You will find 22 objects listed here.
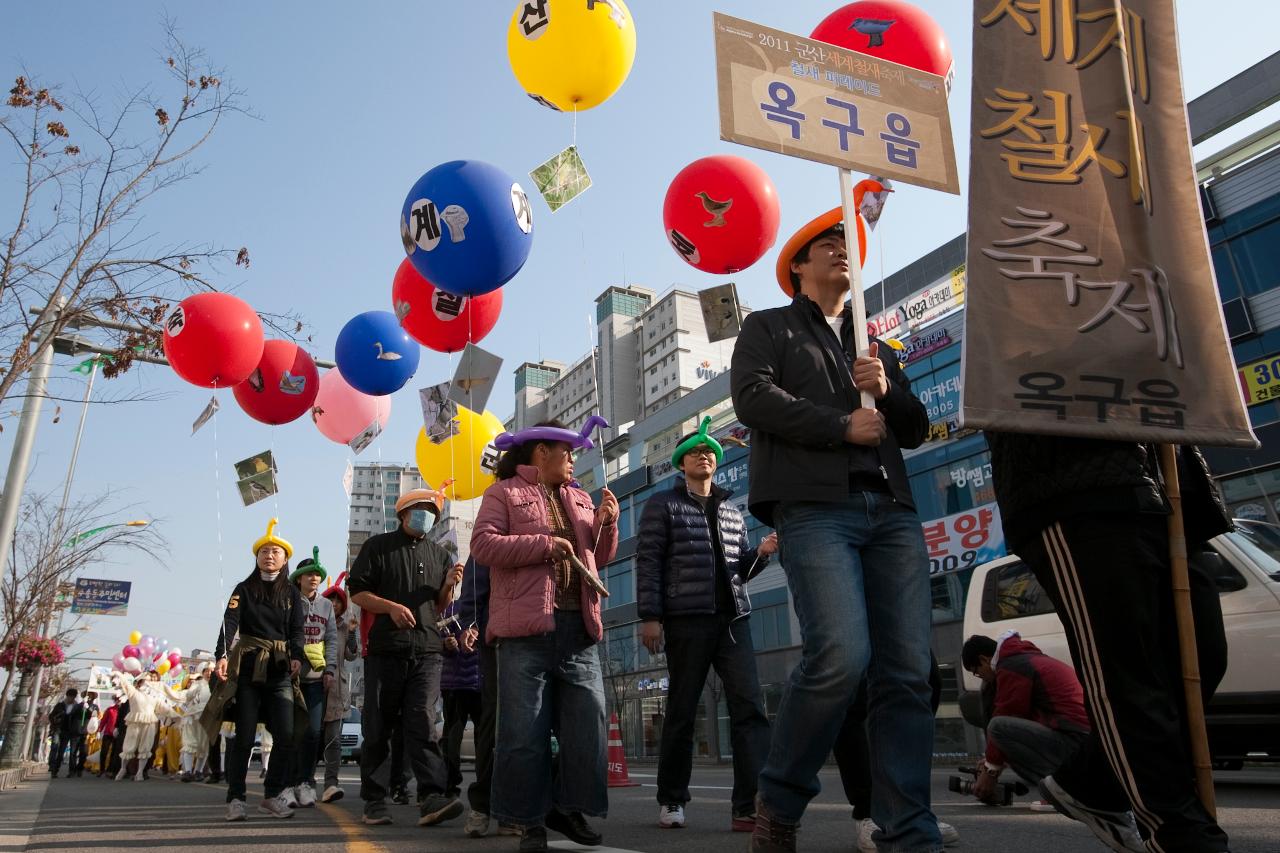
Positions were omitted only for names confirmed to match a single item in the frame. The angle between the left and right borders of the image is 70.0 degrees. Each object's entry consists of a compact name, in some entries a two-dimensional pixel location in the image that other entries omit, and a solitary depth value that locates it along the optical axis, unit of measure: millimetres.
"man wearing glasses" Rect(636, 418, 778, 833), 4555
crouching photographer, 4191
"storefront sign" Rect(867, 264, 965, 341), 29203
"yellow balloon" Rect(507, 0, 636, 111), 7688
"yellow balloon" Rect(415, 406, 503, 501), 9852
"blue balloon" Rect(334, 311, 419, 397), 9641
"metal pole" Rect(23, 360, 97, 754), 16891
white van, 5770
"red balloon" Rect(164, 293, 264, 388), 7996
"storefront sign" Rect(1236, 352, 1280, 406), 18766
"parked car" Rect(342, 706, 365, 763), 23052
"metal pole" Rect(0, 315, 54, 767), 8086
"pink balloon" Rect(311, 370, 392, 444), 10719
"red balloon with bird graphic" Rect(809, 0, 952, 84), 7164
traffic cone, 9539
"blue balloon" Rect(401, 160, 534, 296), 7449
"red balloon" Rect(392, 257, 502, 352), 8828
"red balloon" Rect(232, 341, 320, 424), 9758
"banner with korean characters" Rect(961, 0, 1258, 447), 2295
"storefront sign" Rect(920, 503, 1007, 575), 25062
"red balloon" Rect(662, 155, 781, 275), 7801
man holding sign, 2613
